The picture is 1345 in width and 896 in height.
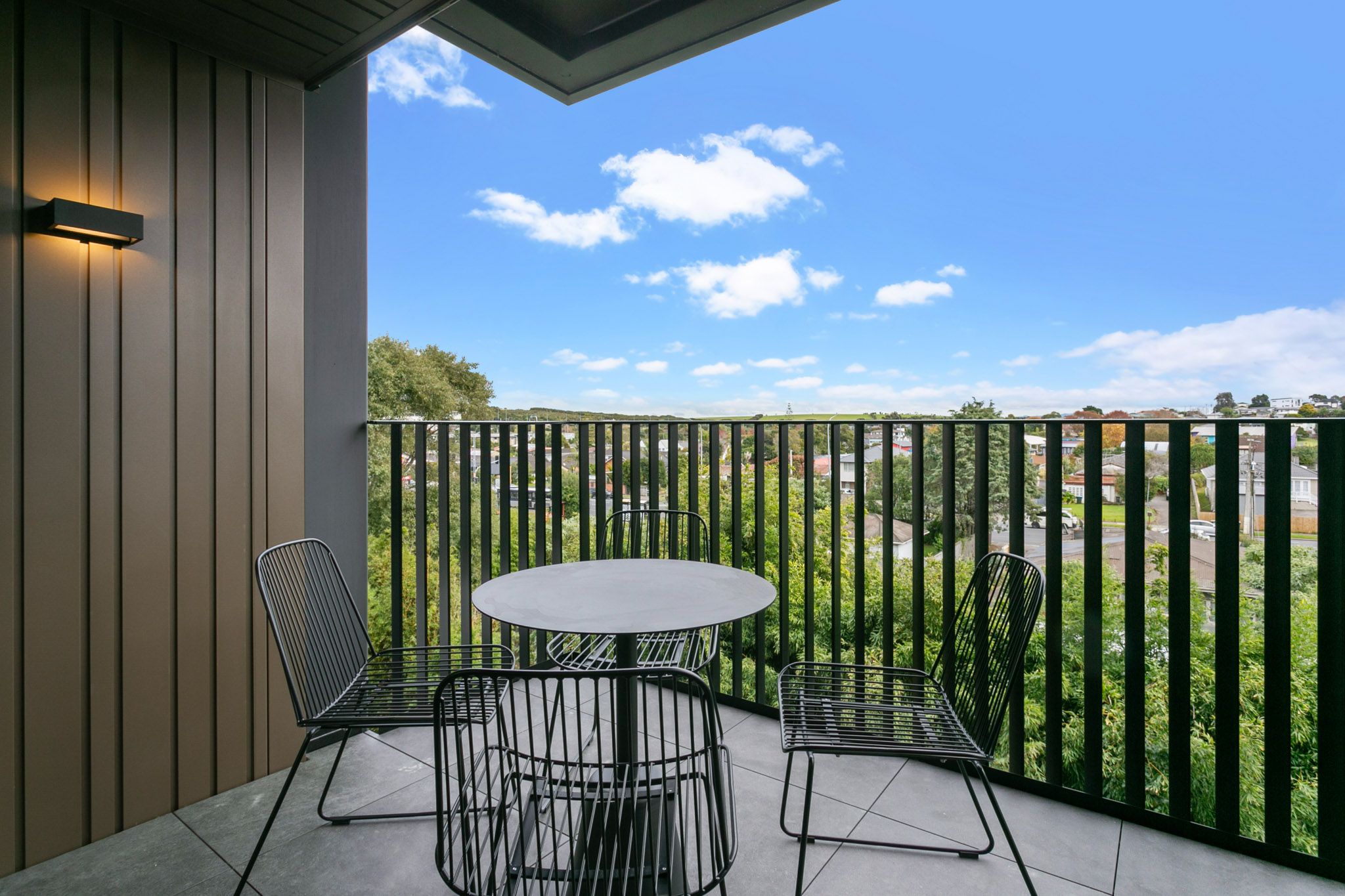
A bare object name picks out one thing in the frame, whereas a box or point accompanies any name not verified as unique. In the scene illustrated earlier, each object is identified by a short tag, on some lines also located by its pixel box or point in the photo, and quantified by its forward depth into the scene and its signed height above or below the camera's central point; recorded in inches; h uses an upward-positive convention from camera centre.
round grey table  62.3 -16.7
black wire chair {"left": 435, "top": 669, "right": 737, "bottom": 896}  42.4 -27.2
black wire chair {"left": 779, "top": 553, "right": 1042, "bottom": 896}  64.9 -29.4
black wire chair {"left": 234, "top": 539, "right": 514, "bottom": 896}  70.2 -28.7
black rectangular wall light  71.4 +25.7
